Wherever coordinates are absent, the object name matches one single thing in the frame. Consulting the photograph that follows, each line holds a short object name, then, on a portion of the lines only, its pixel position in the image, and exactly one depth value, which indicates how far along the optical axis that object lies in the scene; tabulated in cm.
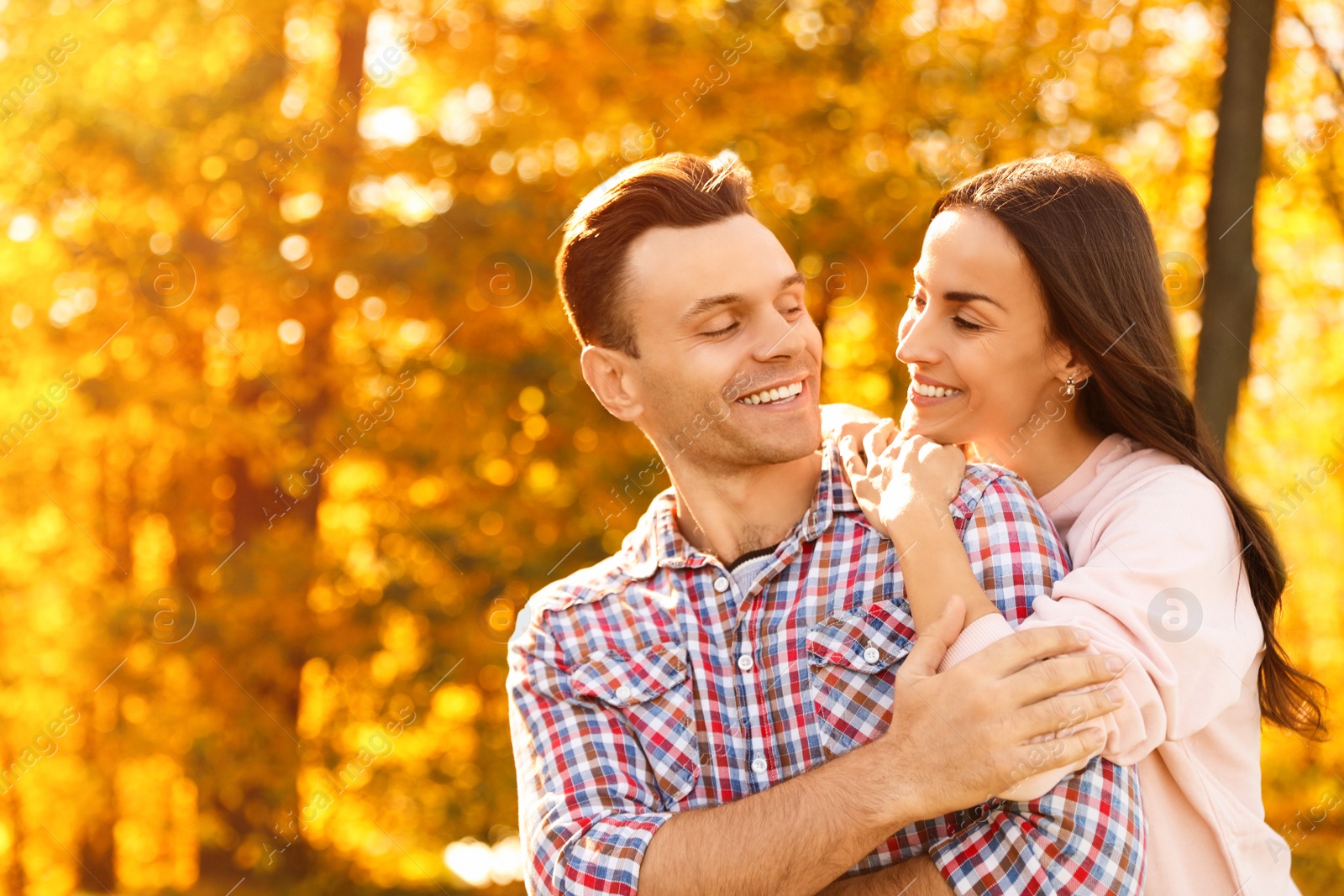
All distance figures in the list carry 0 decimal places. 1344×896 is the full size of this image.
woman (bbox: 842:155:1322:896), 207
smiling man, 195
